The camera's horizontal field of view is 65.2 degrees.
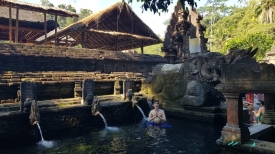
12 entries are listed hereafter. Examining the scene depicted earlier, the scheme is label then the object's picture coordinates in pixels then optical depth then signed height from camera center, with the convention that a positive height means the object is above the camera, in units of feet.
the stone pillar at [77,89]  31.53 -1.48
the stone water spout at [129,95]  32.40 -2.40
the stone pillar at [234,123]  14.08 -2.99
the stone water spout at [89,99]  27.91 -2.56
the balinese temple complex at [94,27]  54.29 +15.08
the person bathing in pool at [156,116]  27.99 -4.87
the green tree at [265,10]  82.79 +27.30
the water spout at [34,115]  22.03 -3.61
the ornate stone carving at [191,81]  29.35 -0.36
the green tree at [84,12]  136.64 +44.43
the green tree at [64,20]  135.54 +42.41
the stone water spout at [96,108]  27.22 -3.62
